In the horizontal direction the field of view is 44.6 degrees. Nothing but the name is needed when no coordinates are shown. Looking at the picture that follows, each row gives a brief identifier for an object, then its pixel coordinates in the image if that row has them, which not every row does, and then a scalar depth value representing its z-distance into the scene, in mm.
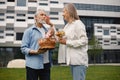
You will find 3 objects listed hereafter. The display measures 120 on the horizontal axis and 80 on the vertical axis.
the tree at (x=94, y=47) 27780
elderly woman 2197
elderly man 2307
